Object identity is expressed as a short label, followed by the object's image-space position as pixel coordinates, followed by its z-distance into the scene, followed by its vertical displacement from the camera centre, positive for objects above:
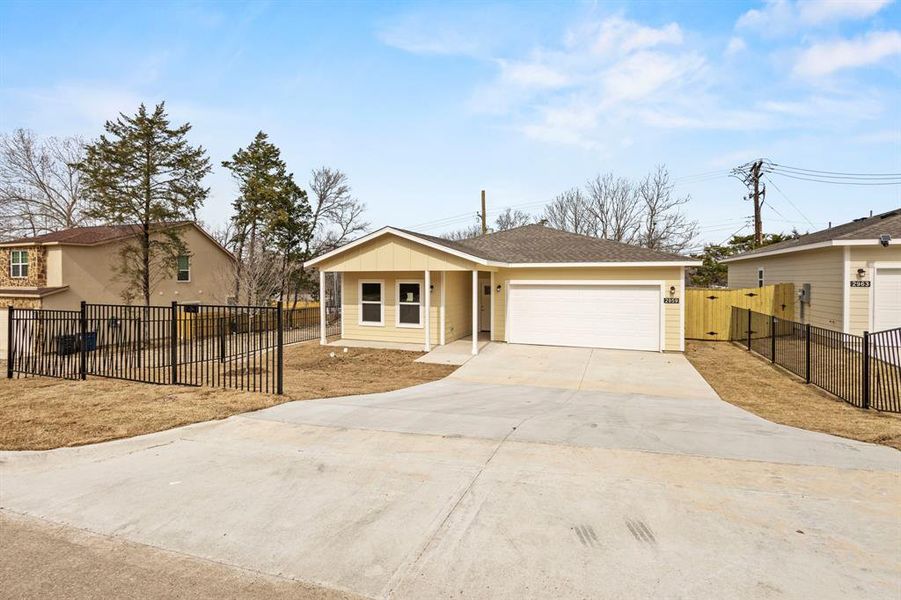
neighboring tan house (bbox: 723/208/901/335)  13.49 +0.55
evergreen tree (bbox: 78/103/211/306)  17.25 +4.64
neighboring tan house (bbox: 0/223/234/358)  18.55 +1.09
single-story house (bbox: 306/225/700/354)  14.03 +0.13
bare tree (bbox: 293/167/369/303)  33.31 +6.82
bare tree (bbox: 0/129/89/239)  30.28 +7.33
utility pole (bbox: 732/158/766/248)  31.12 +8.06
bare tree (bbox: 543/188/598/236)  40.94 +7.58
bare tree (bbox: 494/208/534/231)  51.22 +8.83
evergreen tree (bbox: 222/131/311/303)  25.06 +4.91
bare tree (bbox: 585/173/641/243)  38.88 +7.68
